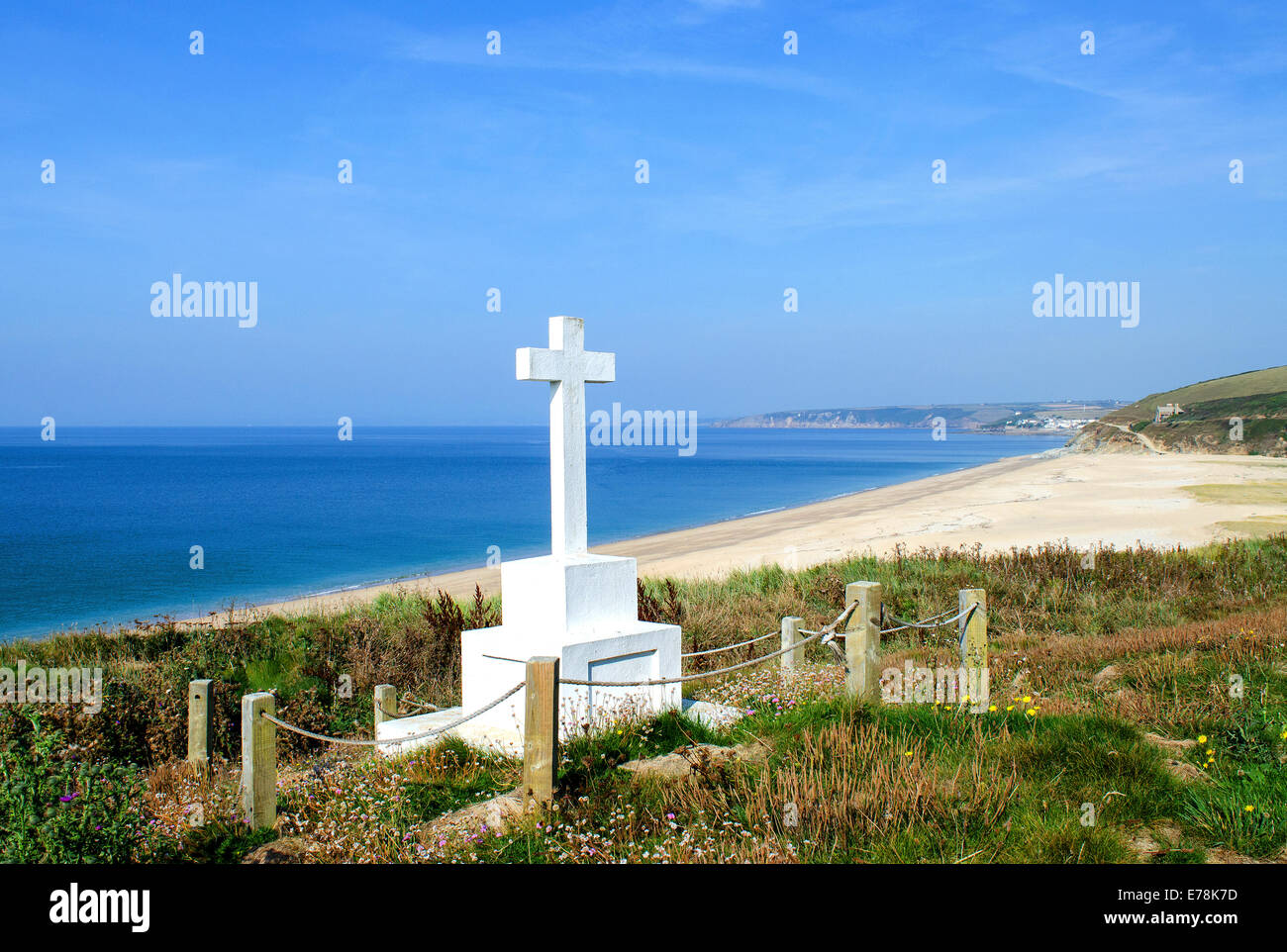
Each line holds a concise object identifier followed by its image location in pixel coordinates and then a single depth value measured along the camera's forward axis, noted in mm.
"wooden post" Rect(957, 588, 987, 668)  7855
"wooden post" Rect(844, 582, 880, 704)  6227
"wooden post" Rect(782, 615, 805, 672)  8672
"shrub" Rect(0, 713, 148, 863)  3873
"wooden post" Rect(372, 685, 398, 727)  7392
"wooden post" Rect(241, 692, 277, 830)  5301
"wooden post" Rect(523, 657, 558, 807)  4789
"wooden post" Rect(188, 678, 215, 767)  6992
